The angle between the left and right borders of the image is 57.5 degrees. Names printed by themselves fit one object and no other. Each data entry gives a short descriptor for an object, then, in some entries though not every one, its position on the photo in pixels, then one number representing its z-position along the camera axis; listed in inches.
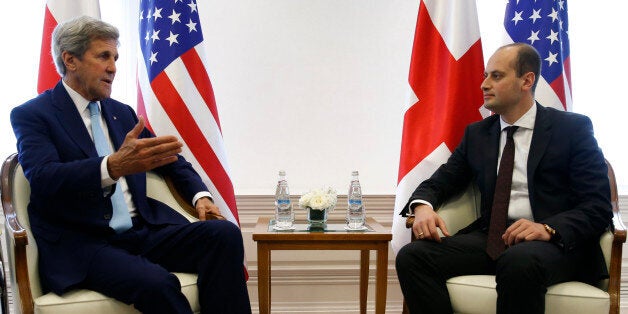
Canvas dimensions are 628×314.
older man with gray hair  81.8
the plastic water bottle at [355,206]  112.5
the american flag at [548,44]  120.9
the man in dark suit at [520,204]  86.8
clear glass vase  114.2
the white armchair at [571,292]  85.0
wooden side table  104.4
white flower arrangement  111.9
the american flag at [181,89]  118.8
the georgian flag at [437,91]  122.0
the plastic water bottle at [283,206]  111.5
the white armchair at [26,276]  80.1
